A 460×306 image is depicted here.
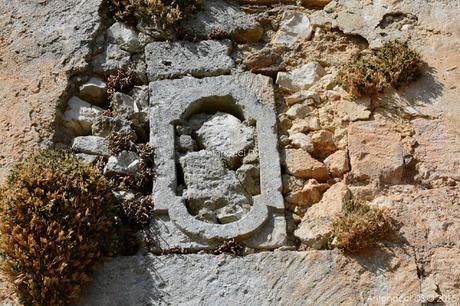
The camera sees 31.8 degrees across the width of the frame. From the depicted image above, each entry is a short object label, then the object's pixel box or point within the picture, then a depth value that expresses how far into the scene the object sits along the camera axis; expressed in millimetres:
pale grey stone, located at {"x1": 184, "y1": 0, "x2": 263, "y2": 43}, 6086
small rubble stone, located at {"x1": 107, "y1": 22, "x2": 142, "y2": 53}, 6027
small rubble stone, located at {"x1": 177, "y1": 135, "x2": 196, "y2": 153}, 5492
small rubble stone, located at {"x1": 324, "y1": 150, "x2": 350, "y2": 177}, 5344
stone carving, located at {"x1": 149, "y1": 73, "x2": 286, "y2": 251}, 5066
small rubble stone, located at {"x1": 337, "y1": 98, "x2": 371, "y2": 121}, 5566
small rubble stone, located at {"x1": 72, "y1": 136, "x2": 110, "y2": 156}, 5492
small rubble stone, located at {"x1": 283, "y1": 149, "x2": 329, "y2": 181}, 5371
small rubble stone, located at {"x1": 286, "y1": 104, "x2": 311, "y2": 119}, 5641
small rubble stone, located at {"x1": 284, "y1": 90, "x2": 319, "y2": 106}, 5719
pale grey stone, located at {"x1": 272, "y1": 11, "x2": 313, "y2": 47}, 6043
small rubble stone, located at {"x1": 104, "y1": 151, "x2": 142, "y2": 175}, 5352
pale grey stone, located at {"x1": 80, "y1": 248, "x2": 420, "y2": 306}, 4789
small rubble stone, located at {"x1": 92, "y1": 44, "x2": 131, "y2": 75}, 5887
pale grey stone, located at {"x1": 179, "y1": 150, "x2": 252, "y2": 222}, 5188
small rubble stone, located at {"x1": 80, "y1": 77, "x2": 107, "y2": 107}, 5797
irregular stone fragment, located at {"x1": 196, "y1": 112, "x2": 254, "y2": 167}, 5461
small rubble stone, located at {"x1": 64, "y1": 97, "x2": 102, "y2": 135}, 5656
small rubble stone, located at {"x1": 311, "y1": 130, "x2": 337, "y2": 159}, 5496
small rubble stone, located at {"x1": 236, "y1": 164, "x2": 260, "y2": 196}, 5305
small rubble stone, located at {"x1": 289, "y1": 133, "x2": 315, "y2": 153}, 5480
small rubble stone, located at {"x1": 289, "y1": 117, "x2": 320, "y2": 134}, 5570
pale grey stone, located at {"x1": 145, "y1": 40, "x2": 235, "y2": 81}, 5848
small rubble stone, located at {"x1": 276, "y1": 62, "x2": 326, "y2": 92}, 5797
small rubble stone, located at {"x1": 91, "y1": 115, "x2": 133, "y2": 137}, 5578
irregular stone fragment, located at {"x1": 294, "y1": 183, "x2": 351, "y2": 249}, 5039
